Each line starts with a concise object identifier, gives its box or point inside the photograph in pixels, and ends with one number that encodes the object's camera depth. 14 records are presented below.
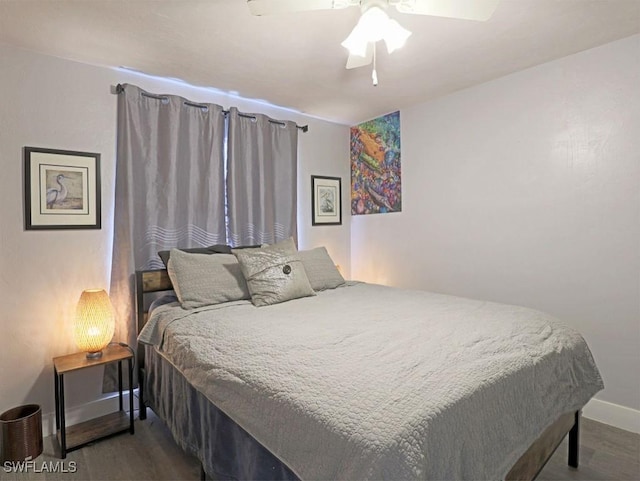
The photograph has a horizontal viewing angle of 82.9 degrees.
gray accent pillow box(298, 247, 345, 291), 2.80
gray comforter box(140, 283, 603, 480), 0.99
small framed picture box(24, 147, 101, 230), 2.23
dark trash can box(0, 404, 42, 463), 1.94
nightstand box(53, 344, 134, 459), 2.05
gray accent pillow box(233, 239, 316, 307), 2.34
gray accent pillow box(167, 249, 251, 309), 2.24
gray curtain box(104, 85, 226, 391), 2.53
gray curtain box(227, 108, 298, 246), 3.06
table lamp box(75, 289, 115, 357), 2.21
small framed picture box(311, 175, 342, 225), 3.78
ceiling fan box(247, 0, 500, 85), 1.48
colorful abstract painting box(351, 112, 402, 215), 3.65
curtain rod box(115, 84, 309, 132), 2.52
